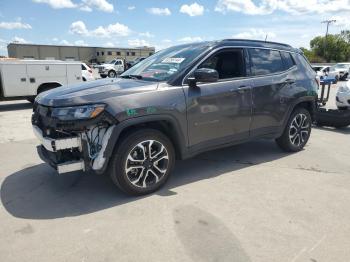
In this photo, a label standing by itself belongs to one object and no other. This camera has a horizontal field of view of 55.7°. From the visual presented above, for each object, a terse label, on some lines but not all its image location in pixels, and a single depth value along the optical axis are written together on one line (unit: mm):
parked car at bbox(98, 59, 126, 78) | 30141
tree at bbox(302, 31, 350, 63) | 75000
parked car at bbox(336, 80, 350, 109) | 8336
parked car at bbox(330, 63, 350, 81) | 26500
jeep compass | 3512
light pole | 74925
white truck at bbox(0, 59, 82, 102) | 11109
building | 73219
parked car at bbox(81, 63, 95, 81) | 14281
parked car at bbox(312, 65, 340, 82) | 26031
